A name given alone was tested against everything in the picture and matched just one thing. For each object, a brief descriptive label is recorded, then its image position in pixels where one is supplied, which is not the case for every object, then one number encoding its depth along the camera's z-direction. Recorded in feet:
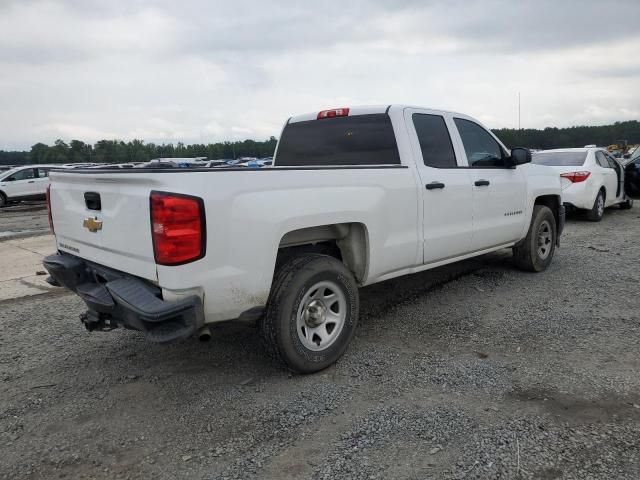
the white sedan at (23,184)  67.46
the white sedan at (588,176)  34.83
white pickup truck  9.68
